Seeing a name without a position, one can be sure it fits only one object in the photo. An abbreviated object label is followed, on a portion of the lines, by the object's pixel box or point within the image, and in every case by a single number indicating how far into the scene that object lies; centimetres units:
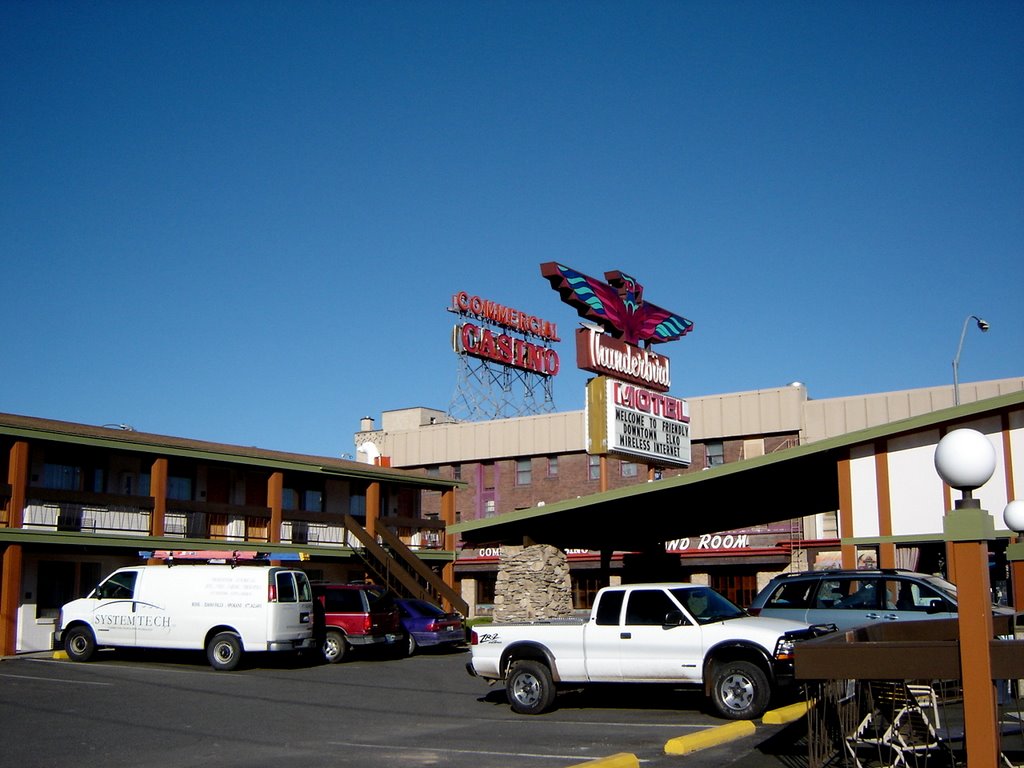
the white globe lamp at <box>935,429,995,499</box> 757
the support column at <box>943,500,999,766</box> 720
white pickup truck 1420
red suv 2484
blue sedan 2739
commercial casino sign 5228
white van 2242
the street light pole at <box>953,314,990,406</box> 3447
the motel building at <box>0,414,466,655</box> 2744
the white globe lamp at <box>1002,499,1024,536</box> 1329
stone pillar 2589
